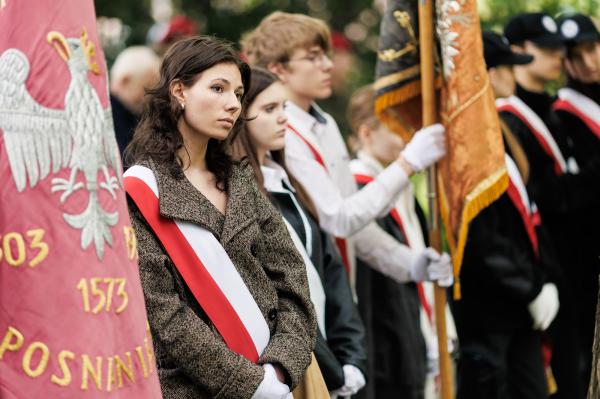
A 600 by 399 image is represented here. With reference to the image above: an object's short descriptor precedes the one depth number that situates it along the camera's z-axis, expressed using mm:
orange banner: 11398
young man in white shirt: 11187
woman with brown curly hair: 7457
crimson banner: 5648
